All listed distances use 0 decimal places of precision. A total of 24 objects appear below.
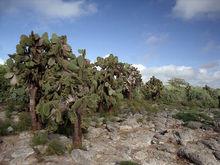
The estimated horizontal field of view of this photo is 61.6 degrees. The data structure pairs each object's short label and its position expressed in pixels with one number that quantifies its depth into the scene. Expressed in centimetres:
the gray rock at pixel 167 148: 946
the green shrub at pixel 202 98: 2544
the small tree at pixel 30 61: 981
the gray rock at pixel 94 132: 1056
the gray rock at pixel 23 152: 814
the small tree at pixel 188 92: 2916
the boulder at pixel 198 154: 836
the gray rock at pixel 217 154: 875
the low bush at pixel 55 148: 819
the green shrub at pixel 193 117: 1377
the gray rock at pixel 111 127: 1148
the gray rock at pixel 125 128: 1188
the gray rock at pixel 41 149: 832
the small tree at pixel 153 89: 2282
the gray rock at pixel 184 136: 1037
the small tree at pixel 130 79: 1685
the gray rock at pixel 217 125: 1193
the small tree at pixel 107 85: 1408
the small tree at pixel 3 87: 1497
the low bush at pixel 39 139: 876
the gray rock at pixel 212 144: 944
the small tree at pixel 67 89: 869
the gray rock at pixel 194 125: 1219
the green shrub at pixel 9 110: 1162
